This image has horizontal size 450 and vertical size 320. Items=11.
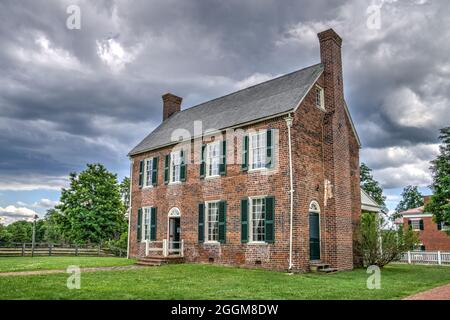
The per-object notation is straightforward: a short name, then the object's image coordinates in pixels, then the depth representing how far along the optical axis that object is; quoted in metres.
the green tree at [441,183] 27.09
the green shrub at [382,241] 15.75
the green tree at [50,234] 62.16
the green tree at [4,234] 47.63
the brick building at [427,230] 36.69
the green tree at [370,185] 47.09
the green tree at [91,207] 32.53
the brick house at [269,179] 14.24
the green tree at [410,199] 69.71
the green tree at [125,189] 43.47
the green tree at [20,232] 50.39
